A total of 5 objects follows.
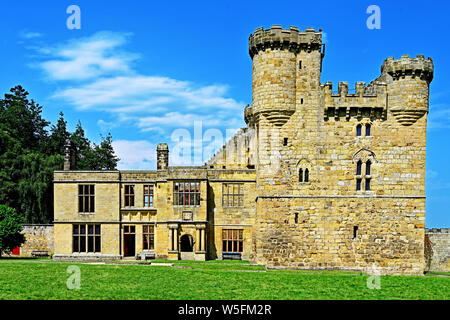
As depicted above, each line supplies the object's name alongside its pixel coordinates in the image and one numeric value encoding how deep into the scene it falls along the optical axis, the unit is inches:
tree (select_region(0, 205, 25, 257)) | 1459.2
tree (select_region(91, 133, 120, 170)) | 2591.0
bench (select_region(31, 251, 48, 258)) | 1563.7
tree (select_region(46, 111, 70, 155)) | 2429.9
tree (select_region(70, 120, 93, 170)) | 2503.7
